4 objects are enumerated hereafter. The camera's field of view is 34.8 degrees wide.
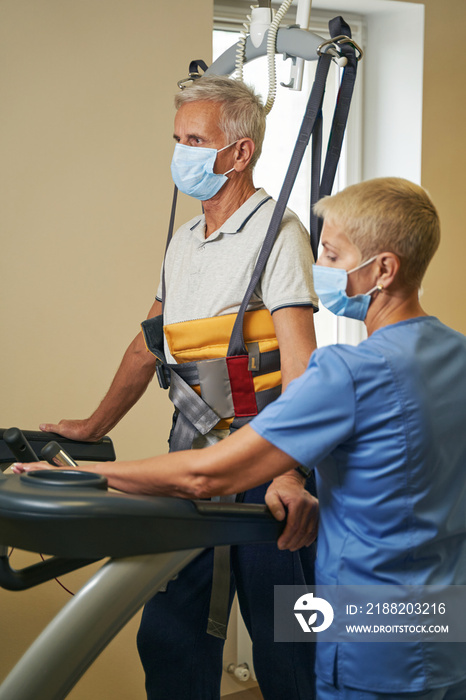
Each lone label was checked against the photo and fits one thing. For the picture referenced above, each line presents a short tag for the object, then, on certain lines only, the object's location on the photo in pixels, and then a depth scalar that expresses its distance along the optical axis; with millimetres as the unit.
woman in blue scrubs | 1050
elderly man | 1487
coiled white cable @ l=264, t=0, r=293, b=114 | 1685
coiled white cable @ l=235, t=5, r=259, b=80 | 1776
